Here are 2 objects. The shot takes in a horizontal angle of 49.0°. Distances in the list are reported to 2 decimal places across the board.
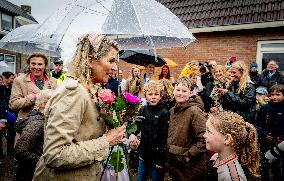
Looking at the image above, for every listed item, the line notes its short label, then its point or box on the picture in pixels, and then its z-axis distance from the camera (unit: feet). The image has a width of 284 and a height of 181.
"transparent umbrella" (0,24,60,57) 17.38
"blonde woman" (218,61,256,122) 15.71
